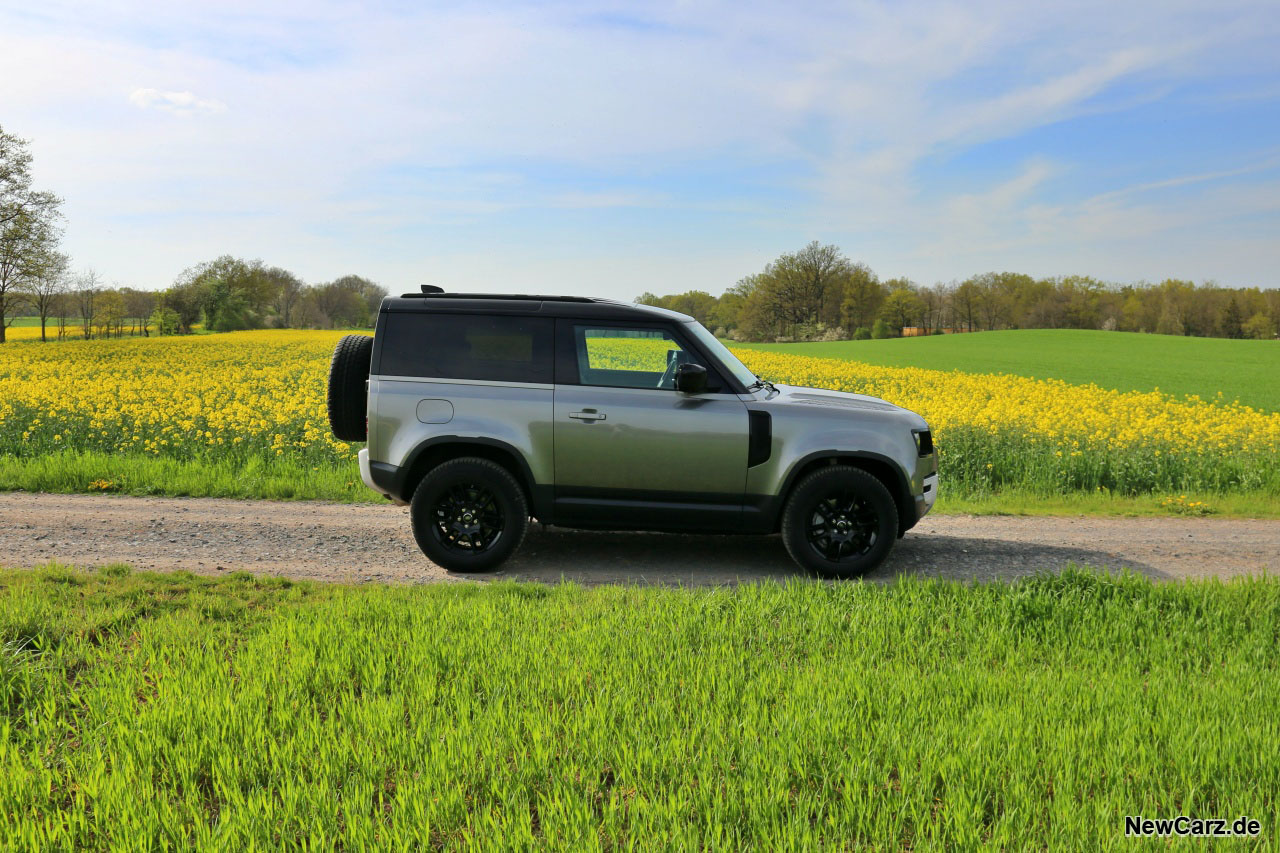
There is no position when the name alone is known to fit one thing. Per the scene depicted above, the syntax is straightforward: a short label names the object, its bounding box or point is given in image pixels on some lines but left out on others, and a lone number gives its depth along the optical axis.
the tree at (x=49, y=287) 46.43
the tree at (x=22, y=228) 43.12
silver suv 6.43
